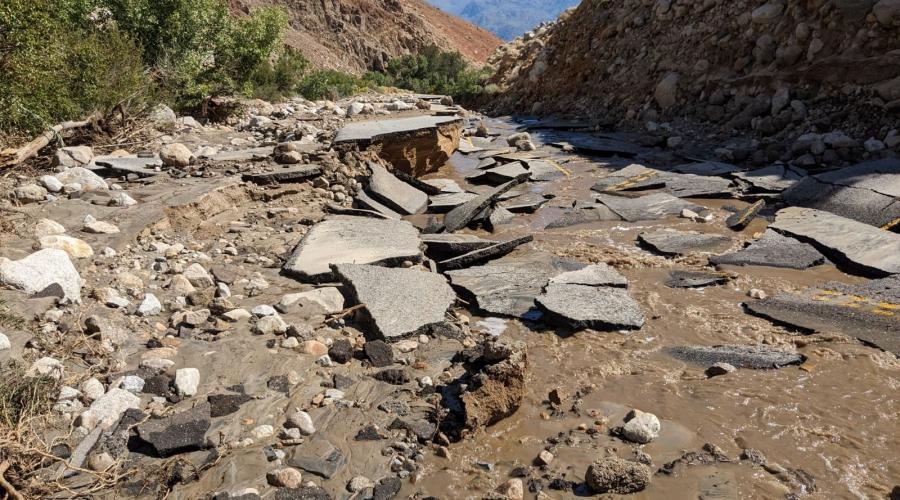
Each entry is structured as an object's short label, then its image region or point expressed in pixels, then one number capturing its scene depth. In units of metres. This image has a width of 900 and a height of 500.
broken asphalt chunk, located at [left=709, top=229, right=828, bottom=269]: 4.82
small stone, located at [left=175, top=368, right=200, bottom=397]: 2.71
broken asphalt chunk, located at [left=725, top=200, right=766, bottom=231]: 5.95
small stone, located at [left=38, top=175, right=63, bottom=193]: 4.74
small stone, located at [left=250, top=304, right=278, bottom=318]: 3.51
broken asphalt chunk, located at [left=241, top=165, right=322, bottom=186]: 5.83
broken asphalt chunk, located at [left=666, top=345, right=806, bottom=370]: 3.30
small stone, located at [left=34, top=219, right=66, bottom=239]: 3.88
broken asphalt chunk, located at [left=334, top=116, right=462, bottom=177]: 7.32
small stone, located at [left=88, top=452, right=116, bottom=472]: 2.23
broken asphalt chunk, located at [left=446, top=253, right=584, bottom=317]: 4.07
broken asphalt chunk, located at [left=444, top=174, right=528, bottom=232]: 5.91
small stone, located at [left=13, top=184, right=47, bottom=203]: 4.49
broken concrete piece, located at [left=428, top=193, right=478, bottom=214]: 6.61
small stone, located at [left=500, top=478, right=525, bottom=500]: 2.30
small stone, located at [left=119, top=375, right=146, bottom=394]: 2.66
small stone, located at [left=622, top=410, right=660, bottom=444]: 2.65
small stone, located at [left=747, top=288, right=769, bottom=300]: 4.21
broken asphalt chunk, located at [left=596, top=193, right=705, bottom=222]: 6.45
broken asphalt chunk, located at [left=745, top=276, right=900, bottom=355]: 3.57
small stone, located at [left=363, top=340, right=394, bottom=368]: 3.16
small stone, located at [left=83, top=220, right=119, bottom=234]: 4.11
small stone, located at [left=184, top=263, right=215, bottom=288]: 3.78
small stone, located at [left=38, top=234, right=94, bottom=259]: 3.65
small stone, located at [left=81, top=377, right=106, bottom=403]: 2.55
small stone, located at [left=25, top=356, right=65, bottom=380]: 2.52
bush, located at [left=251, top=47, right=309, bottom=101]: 11.73
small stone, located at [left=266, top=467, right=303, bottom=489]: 2.28
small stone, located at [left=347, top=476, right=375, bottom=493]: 2.30
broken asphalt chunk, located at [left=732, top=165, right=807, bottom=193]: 6.92
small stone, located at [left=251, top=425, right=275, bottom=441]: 2.53
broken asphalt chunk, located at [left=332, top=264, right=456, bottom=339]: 3.47
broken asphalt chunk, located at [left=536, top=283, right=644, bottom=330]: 3.75
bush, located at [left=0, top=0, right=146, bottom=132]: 5.13
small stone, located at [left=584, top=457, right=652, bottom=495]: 2.32
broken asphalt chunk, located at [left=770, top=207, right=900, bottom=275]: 4.62
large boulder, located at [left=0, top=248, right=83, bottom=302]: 3.12
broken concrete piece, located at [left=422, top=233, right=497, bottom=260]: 4.87
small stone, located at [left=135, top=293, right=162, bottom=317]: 3.31
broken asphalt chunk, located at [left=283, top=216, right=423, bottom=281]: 4.27
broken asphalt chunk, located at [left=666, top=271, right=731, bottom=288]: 4.48
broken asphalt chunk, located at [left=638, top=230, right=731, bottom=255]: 5.27
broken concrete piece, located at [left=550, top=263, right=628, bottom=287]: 4.23
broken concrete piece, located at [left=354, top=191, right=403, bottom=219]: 6.10
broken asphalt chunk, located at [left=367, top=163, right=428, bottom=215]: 6.43
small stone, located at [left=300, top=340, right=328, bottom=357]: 3.19
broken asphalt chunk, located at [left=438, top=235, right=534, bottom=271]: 4.66
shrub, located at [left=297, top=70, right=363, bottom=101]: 13.57
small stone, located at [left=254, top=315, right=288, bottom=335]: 3.34
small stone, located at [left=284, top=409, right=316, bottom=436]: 2.60
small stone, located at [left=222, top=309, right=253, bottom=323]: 3.44
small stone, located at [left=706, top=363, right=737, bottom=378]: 3.22
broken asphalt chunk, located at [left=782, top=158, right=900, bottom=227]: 5.67
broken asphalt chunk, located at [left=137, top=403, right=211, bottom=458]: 2.36
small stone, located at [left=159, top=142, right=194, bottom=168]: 5.91
